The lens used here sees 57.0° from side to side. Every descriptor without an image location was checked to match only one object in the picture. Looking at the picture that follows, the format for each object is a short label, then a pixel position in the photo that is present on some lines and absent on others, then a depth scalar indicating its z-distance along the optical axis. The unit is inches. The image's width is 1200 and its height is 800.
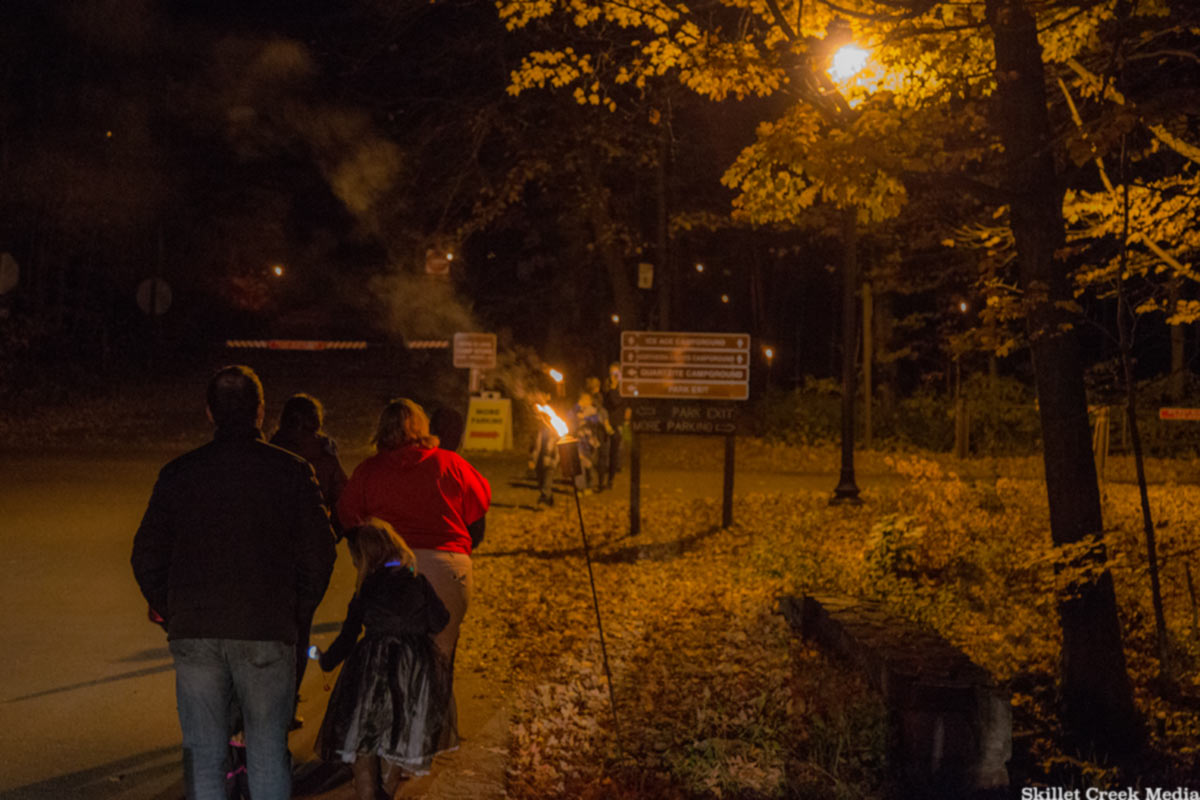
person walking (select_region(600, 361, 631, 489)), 698.4
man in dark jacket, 162.7
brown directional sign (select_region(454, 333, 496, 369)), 953.5
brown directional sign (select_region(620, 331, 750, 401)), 510.3
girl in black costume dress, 188.9
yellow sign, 901.2
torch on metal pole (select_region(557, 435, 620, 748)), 263.1
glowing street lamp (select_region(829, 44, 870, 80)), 335.0
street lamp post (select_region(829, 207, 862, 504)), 576.4
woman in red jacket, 209.5
